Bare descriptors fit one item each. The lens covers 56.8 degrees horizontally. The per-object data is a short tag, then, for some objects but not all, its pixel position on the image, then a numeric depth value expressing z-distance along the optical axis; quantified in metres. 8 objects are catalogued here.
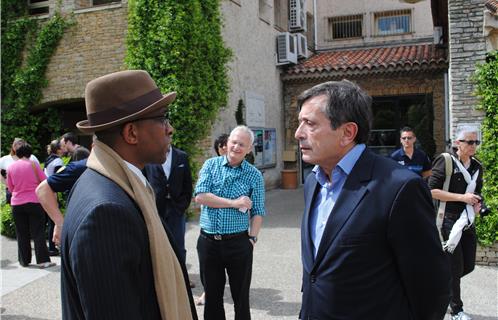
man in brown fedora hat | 1.50
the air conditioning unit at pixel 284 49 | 16.95
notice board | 15.09
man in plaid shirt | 4.17
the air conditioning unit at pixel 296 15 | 18.31
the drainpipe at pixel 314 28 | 21.72
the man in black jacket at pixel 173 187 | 5.21
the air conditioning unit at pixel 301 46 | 17.91
